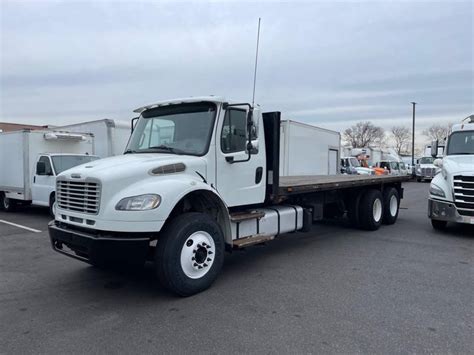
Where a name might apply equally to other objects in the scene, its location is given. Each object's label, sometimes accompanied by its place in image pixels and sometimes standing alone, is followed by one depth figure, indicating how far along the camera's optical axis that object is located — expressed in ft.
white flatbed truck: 14.49
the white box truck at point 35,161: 38.27
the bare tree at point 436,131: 264.93
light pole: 157.96
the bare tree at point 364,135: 295.07
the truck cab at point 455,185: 26.99
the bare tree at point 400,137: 317.83
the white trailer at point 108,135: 44.16
